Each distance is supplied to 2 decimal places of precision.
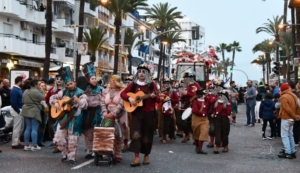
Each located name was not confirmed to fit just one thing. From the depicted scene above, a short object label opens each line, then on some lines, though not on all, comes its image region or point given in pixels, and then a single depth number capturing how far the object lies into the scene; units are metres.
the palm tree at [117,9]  44.12
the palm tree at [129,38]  68.81
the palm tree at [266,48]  82.07
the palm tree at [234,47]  117.25
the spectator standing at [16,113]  14.07
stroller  14.75
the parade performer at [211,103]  14.16
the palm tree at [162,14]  62.91
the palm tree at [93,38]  51.12
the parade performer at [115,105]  11.52
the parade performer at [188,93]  16.20
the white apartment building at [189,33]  151.25
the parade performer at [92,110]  11.82
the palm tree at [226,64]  122.84
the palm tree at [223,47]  117.69
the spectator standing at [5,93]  15.55
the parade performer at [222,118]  14.13
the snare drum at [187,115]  15.08
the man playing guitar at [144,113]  11.33
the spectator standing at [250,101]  23.35
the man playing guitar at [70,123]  11.23
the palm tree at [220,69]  129.88
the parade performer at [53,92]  13.13
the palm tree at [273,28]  62.17
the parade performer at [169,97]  16.43
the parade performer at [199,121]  13.58
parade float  30.44
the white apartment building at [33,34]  38.34
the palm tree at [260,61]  97.81
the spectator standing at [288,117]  12.82
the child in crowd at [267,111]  17.88
